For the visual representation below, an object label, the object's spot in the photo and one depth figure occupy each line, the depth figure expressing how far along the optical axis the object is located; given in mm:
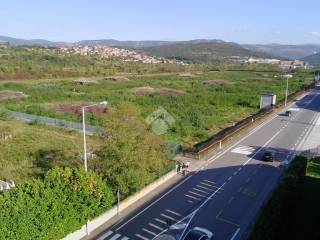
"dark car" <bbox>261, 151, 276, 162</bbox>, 36938
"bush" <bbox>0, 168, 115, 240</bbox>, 18406
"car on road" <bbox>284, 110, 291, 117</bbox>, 63056
